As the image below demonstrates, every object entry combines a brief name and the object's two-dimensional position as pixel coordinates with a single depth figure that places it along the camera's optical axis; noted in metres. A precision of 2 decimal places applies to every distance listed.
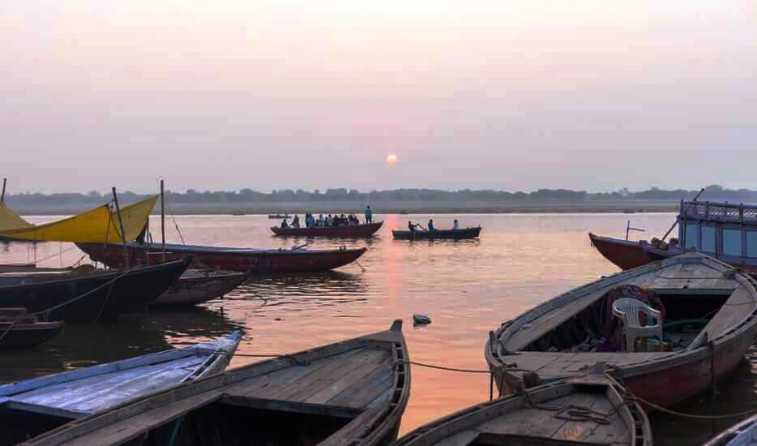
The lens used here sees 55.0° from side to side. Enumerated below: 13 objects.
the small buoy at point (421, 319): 21.47
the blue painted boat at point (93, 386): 9.68
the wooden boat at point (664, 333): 11.12
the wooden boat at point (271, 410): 7.83
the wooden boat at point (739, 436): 7.16
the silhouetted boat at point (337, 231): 60.91
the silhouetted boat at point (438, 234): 62.22
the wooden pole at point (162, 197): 25.36
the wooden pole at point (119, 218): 21.95
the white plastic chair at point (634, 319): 13.12
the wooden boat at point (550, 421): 7.68
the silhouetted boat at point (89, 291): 20.81
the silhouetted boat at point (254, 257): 33.91
